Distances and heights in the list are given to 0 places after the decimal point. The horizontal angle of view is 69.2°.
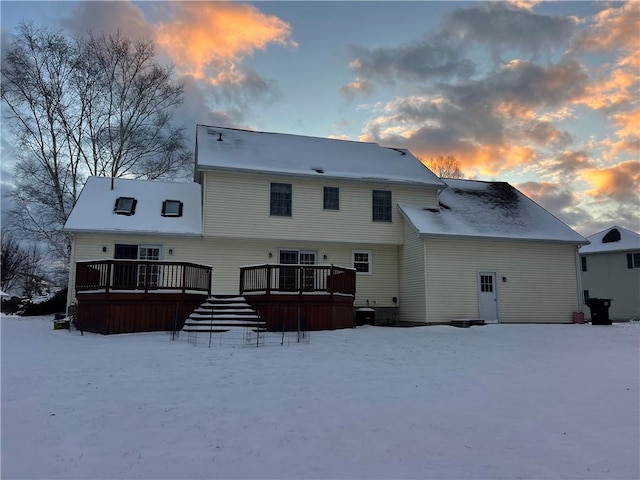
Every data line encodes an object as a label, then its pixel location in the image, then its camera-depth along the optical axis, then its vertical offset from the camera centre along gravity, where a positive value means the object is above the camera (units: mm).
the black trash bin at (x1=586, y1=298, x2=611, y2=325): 17844 -338
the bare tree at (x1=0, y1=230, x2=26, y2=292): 44250 +3724
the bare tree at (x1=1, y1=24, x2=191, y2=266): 24969 +10606
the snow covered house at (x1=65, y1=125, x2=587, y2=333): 17422 +2589
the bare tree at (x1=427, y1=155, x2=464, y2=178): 41588 +12179
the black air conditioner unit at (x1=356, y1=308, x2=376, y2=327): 17562 -565
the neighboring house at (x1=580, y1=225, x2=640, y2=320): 27844 +1981
